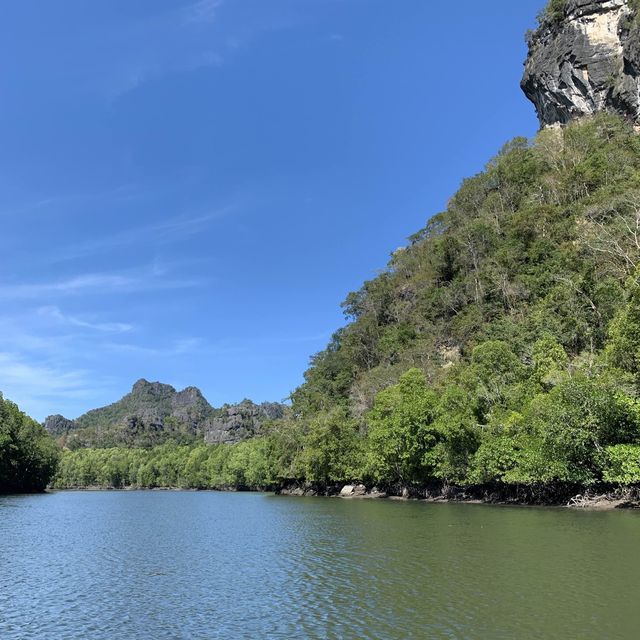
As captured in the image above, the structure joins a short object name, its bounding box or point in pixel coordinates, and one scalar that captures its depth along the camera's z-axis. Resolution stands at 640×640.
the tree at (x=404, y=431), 63.16
